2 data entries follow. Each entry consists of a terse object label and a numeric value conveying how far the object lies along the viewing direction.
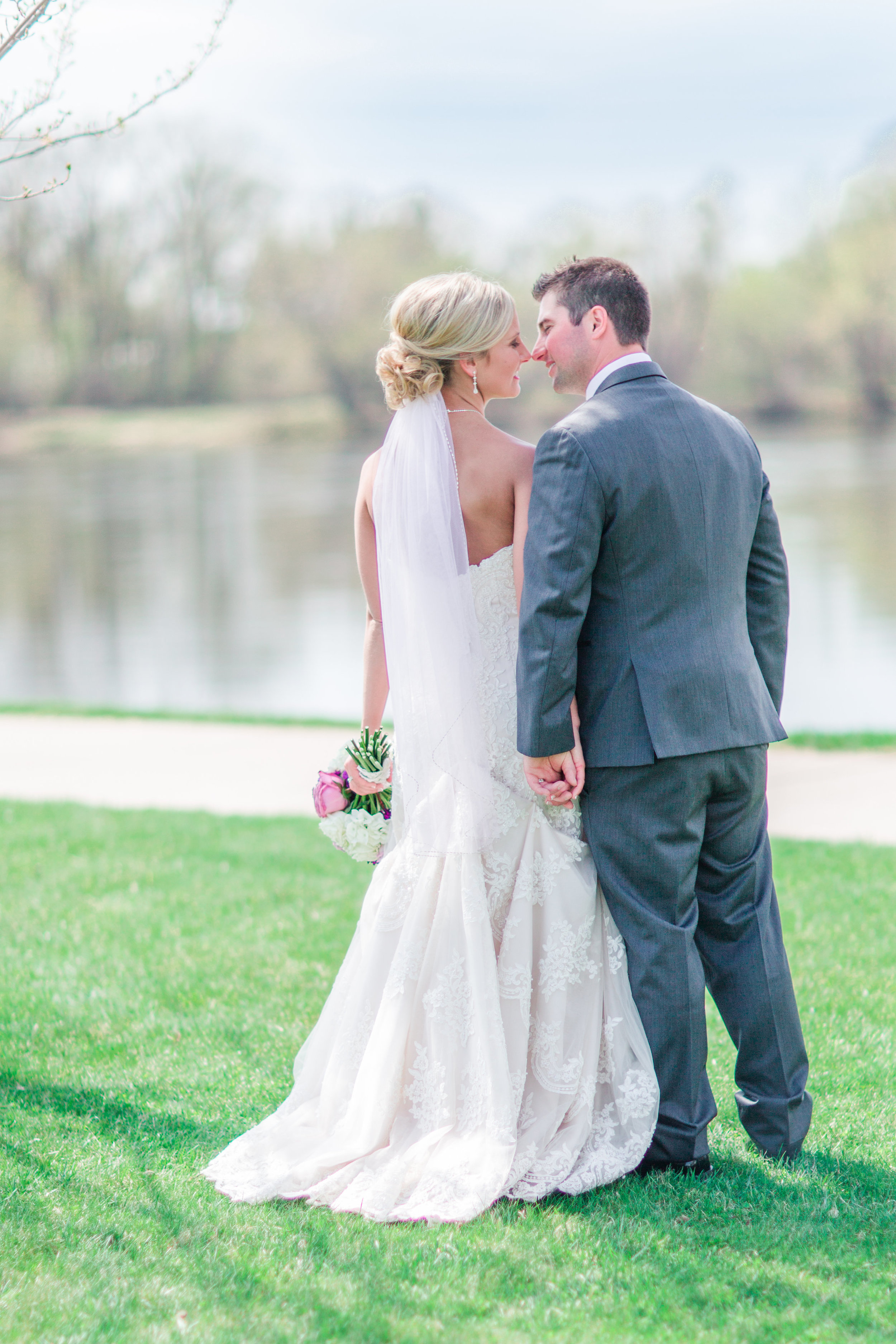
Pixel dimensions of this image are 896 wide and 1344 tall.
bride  6.12
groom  5.93
